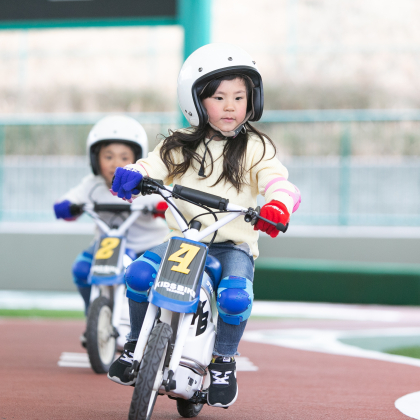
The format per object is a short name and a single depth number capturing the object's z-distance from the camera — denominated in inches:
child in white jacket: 478.3
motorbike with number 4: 251.0
